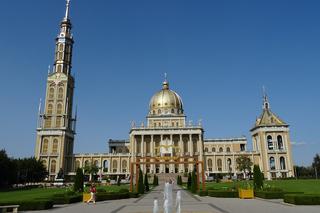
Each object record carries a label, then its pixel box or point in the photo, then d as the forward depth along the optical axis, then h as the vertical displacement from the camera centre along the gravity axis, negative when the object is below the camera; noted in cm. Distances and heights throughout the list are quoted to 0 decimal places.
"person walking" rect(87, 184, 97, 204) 2645 -135
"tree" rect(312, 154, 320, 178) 10428 +513
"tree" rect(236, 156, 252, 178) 8488 +379
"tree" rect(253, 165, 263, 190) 3317 -16
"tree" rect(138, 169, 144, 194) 3775 -96
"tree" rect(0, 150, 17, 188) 5345 +157
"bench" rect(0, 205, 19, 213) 1934 -187
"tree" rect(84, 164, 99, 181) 8286 +250
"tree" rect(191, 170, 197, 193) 3938 -66
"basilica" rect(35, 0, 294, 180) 9531 +1236
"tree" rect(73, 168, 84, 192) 3353 -27
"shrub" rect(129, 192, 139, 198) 3245 -174
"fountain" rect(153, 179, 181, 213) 1515 -115
